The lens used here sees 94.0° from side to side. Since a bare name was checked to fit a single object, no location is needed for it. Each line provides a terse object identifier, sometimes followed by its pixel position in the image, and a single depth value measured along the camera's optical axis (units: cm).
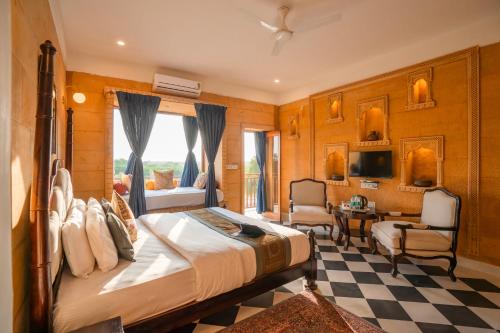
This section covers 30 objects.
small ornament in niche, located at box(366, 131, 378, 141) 395
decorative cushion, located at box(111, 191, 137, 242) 212
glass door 580
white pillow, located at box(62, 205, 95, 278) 150
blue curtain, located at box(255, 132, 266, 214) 616
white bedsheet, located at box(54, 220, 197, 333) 127
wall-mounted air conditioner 406
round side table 339
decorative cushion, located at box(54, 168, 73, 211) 213
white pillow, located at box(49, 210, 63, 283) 131
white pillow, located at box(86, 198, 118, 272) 160
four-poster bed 113
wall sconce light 353
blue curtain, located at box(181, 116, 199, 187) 566
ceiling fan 240
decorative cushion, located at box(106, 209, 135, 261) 176
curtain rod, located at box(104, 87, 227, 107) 376
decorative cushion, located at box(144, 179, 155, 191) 505
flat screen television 373
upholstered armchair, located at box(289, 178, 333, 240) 391
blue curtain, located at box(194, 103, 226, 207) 464
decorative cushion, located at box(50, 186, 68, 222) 168
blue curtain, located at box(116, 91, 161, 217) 390
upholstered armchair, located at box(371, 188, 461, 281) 265
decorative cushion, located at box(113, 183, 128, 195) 418
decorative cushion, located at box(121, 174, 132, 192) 444
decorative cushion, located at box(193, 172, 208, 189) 505
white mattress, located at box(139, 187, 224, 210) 414
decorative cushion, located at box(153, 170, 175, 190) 506
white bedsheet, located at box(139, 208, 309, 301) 173
